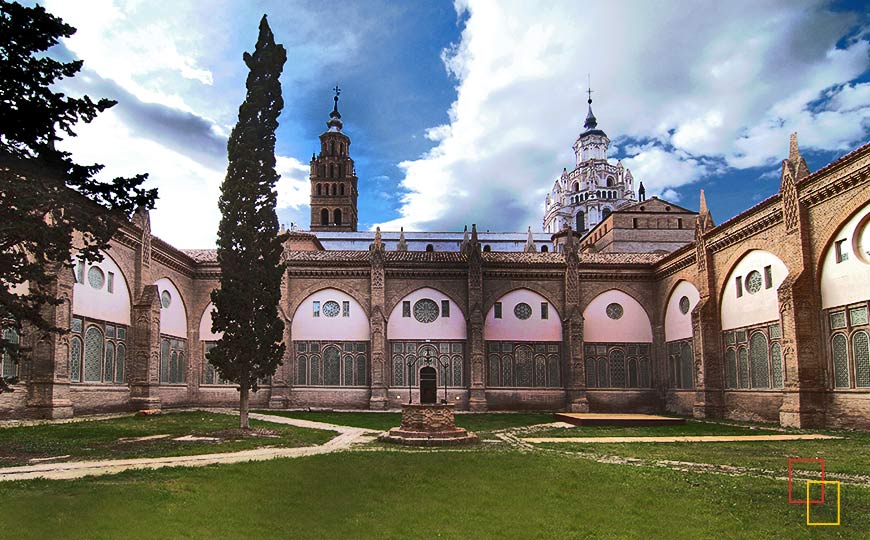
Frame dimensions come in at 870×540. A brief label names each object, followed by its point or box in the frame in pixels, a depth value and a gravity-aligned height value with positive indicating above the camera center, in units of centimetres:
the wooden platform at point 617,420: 2855 -317
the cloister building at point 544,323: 2441 +129
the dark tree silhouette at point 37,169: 1305 +370
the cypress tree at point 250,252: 2455 +366
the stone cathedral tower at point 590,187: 9631 +2340
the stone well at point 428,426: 2025 -234
